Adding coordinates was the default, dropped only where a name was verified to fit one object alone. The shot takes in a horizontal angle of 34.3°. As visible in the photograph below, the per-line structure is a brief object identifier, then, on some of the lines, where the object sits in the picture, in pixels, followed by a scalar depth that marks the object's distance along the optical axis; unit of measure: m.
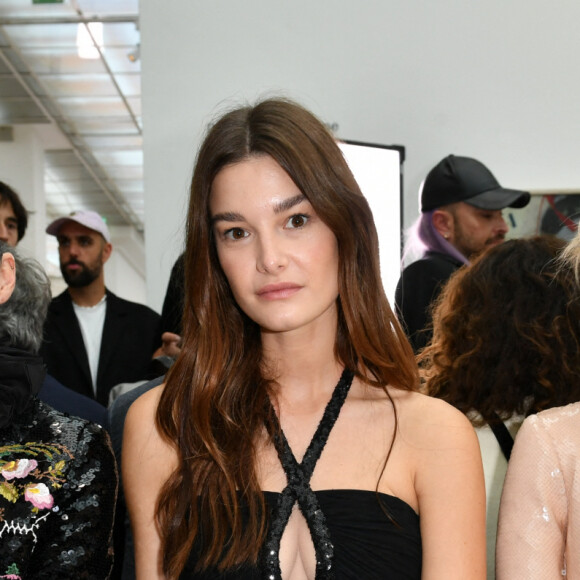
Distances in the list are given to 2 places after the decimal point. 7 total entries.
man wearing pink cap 4.43
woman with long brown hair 1.69
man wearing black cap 3.55
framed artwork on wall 4.41
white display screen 3.41
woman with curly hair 2.12
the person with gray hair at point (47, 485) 1.87
